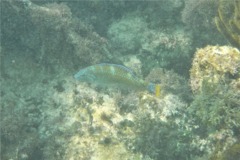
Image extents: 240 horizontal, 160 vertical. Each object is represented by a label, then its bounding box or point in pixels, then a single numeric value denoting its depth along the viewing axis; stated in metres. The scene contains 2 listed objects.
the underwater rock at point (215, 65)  4.03
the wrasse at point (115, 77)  3.44
